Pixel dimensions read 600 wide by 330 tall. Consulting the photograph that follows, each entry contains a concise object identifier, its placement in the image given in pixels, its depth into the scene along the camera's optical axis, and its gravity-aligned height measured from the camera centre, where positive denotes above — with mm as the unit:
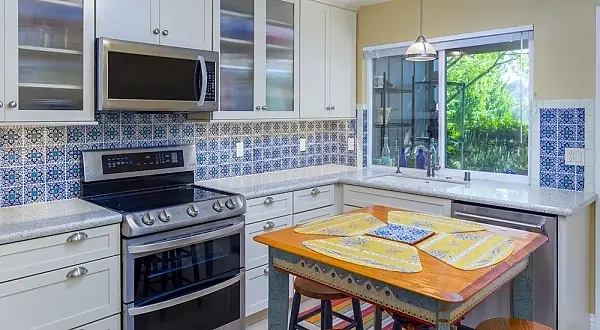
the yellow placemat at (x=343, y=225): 2241 -340
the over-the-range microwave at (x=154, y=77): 2592 +447
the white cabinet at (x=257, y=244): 3160 -584
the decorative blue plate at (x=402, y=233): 2115 -354
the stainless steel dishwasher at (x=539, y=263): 2662 -596
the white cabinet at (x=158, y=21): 2641 +777
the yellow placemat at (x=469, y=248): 1834 -382
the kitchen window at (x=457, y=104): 3463 +408
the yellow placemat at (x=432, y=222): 2314 -336
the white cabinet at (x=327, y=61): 3824 +781
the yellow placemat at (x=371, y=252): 1790 -385
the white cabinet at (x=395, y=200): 3146 -314
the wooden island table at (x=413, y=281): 1597 -456
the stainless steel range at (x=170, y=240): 2490 -461
